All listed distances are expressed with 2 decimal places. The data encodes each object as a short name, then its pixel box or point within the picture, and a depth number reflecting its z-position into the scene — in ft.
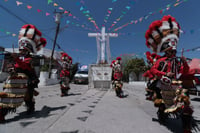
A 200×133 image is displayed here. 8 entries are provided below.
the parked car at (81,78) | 41.19
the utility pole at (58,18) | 37.99
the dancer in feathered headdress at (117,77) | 15.83
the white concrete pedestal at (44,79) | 32.17
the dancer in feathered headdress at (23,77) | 6.31
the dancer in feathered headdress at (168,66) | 5.17
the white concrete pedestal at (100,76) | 24.79
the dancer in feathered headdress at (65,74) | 15.98
